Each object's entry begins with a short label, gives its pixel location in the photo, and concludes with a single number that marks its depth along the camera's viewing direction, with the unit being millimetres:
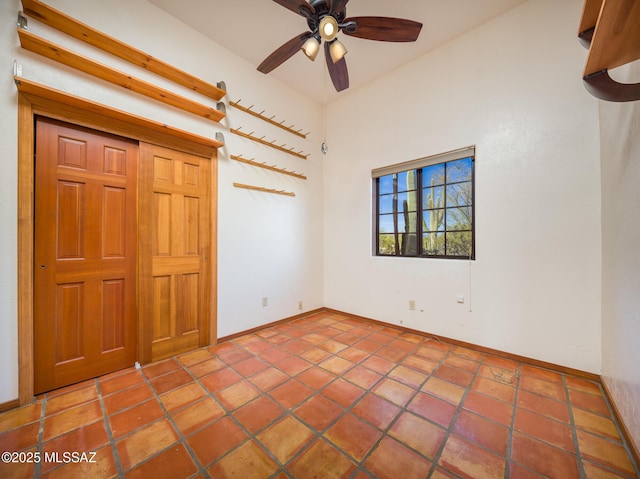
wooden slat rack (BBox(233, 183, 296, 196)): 2948
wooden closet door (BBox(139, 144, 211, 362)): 2299
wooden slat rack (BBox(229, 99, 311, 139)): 2925
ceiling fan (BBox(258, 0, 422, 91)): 1716
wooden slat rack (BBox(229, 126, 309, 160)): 2930
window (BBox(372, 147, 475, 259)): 2746
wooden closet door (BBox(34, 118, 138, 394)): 1827
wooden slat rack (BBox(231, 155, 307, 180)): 2922
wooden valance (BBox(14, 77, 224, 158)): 1723
